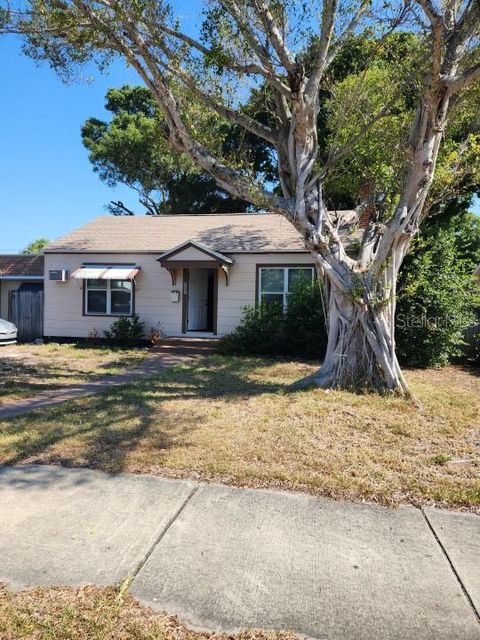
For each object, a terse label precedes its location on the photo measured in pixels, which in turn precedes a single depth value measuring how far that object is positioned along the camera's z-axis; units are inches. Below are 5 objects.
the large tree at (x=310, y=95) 288.2
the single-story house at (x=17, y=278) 767.1
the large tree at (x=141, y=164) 1038.4
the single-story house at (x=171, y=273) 577.0
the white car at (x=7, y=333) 597.3
